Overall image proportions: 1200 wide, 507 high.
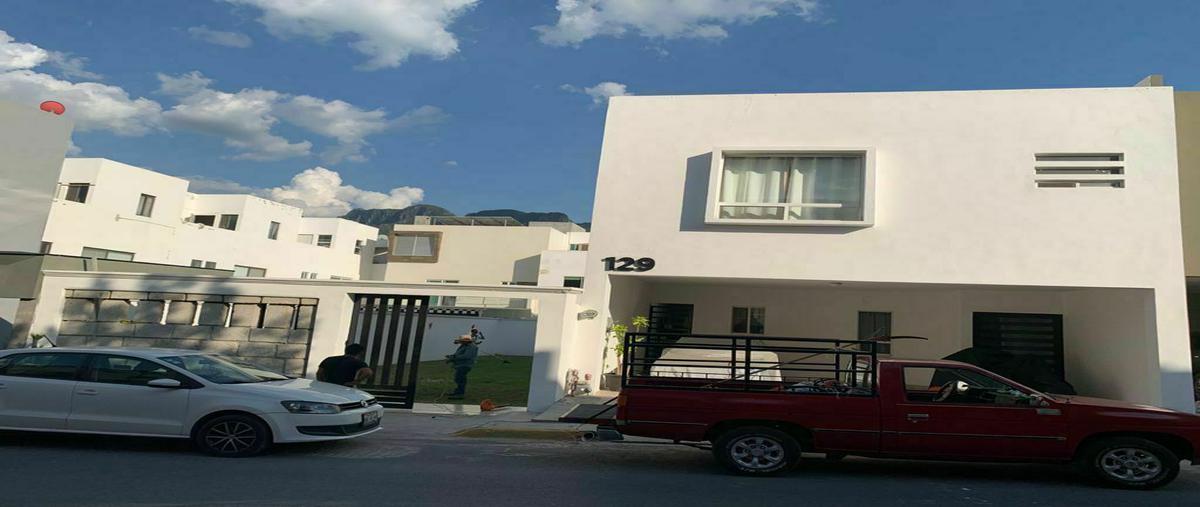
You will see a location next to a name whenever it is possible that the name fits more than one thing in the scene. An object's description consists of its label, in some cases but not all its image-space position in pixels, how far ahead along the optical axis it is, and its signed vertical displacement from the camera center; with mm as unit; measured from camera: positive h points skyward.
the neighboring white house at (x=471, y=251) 41906 +5559
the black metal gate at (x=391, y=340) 12672 -91
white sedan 7824 -999
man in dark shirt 10117 -572
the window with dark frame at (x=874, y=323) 16422 +1488
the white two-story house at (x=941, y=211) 12117 +3229
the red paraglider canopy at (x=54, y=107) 16875 +4554
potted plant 14362 +351
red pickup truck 6699 -280
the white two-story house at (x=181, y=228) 31031 +4505
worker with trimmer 14320 -366
